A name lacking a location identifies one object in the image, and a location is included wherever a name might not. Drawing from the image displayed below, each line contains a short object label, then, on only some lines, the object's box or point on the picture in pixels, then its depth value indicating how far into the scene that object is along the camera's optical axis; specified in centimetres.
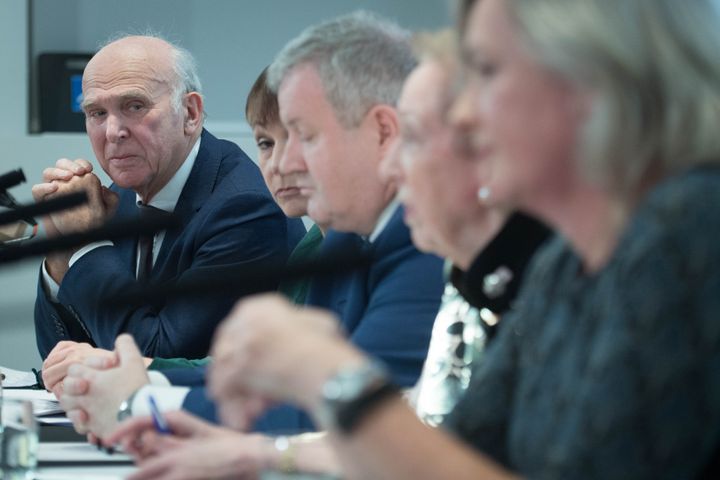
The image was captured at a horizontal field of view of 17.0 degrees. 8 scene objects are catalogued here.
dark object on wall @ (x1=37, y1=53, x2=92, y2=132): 947
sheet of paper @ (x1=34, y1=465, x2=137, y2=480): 308
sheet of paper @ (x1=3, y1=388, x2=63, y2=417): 450
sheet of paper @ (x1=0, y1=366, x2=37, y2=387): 542
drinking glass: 294
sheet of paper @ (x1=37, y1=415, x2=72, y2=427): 426
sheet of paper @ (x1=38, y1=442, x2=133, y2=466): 342
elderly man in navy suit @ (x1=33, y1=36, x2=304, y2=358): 556
